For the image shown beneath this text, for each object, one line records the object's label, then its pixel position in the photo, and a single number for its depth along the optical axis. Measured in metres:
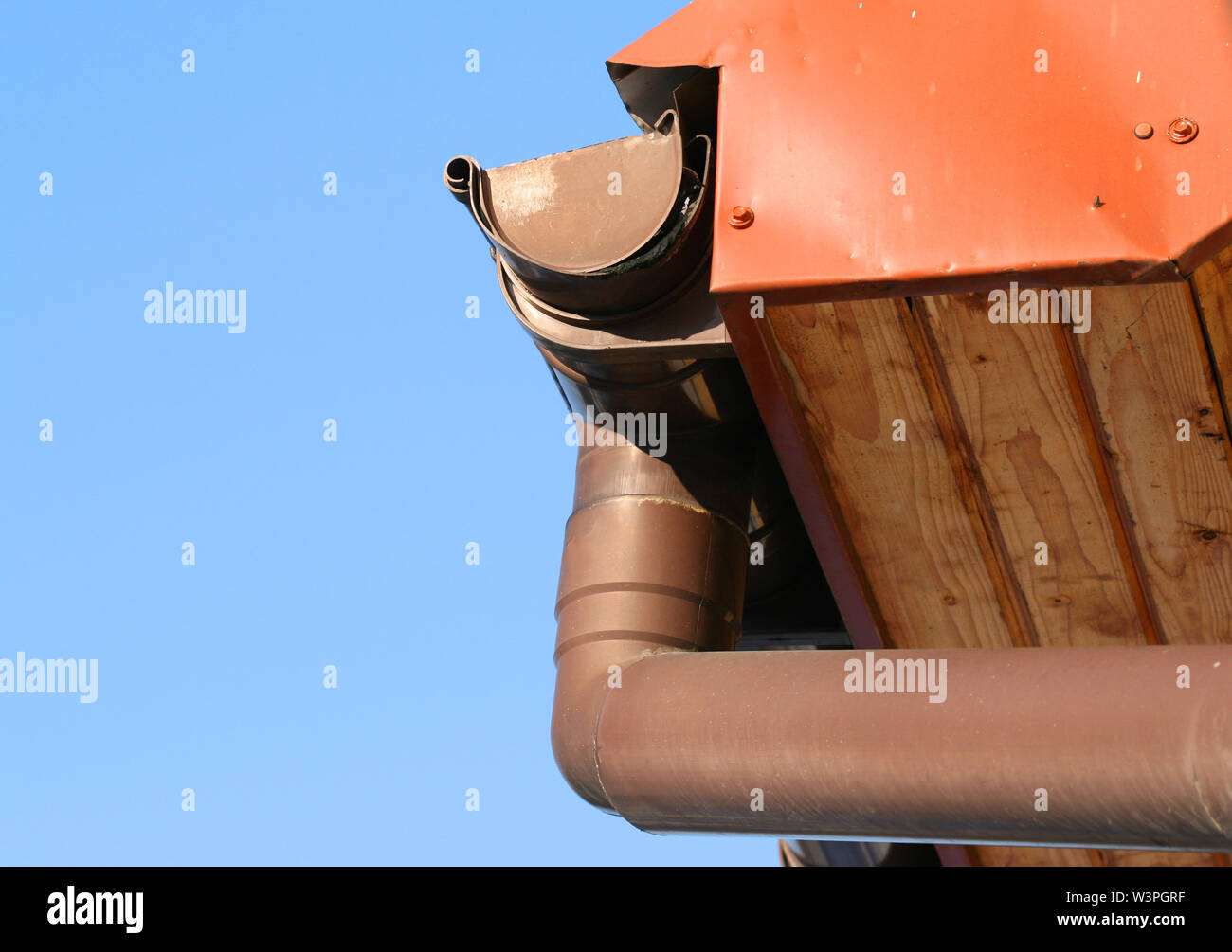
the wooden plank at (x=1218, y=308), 2.53
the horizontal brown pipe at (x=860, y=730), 2.39
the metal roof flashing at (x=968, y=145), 2.44
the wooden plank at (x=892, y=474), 2.76
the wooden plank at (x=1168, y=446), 2.62
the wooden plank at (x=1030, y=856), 3.90
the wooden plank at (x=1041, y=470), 2.69
